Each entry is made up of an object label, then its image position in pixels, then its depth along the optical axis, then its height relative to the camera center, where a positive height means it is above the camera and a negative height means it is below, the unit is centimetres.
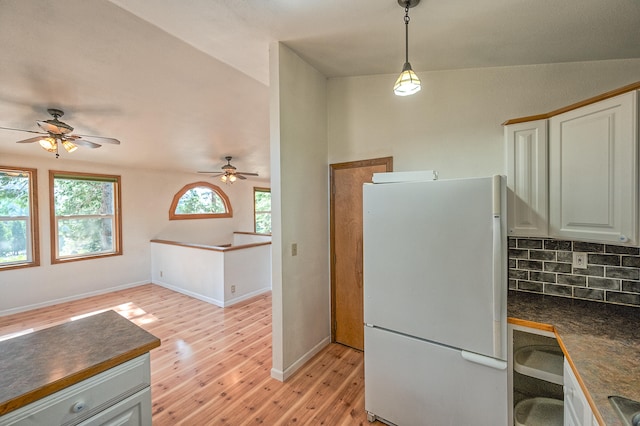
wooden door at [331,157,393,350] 270 -42
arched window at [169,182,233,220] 591 +17
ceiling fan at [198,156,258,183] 474 +64
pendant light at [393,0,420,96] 147 +70
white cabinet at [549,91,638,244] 131 +18
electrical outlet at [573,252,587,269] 178 -36
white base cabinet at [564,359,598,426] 97 -79
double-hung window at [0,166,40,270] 387 -9
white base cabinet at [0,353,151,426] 91 -71
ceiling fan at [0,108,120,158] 246 +73
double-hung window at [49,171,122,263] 433 -8
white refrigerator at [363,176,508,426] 142 -55
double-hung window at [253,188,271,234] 781 +0
